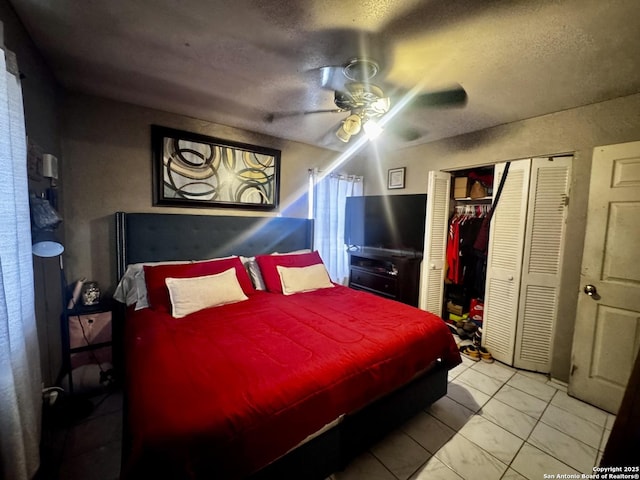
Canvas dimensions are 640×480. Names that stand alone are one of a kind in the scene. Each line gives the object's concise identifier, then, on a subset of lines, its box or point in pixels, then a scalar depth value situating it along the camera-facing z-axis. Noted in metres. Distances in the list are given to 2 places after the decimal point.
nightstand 1.94
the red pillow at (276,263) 2.63
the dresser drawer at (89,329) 1.97
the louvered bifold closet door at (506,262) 2.48
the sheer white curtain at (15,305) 1.01
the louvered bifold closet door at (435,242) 3.09
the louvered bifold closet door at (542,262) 2.32
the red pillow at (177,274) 2.04
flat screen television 3.28
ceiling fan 1.68
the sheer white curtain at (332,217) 3.63
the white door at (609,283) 1.87
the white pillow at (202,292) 1.96
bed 0.99
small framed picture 3.61
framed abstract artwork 2.54
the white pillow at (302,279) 2.60
